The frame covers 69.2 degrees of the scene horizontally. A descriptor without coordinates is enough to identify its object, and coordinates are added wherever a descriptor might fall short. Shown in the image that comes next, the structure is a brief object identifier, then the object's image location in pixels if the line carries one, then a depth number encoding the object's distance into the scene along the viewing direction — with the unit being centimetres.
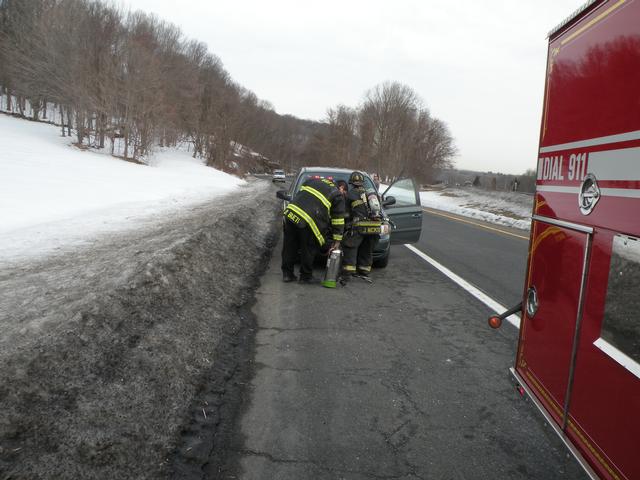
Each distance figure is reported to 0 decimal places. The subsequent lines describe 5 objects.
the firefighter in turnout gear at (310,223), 692
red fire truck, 185
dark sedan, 825
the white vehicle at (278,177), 5934
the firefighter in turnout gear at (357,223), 738
